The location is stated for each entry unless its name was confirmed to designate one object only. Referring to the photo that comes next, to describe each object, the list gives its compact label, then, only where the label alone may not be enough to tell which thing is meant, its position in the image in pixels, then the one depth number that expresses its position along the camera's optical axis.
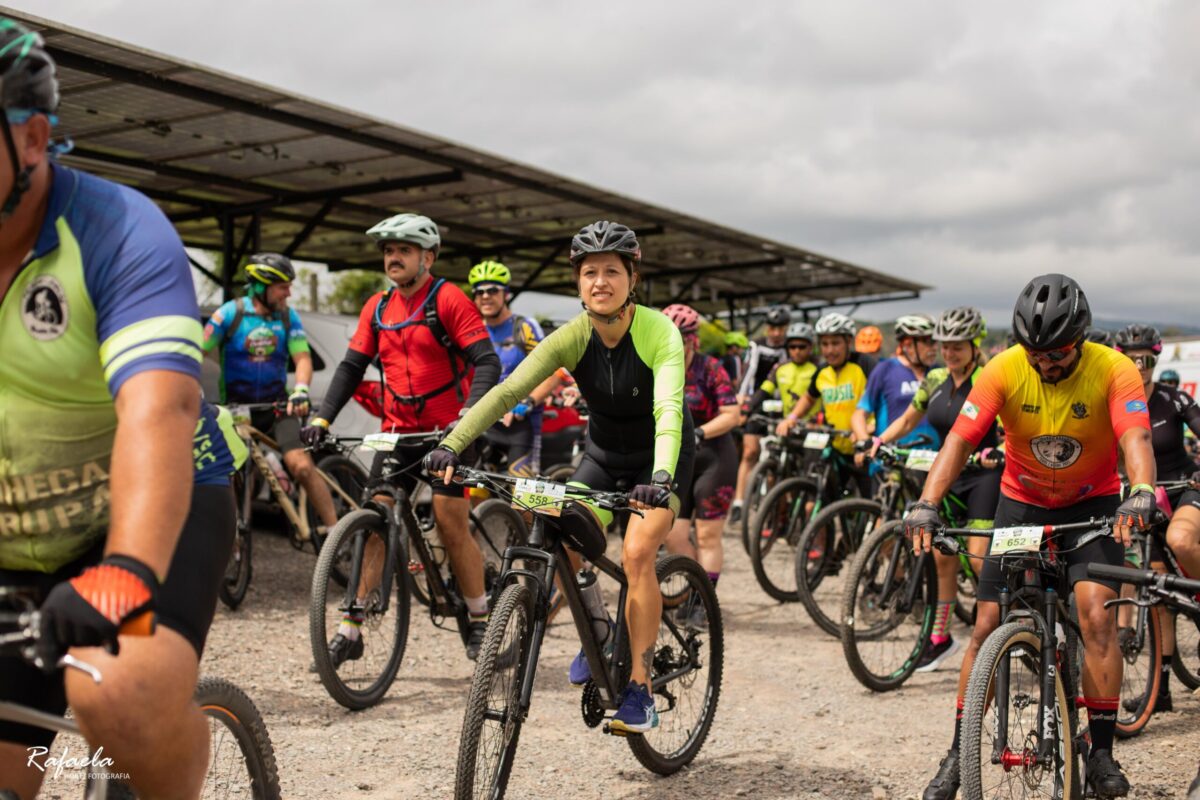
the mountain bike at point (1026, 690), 4.25
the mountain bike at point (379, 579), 5.94
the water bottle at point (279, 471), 8.48
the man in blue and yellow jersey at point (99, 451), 1.93
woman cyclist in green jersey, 4.77
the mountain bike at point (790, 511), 9.70
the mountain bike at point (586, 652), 4.13
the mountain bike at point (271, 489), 8.05
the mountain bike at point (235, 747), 2.68
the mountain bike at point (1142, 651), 6.30
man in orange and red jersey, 4.77
